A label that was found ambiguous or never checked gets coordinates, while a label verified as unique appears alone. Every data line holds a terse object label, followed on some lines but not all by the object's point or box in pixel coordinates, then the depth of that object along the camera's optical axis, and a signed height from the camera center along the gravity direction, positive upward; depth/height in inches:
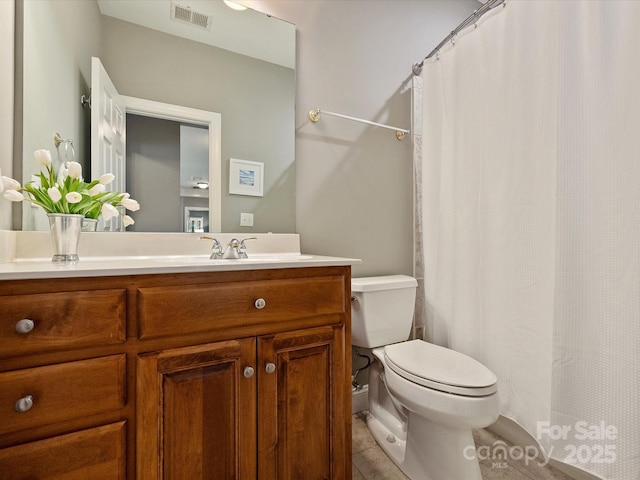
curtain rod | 56.7 +43.7
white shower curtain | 38.5 +3.4
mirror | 42.5 +27.3
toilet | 41.6 -21.9
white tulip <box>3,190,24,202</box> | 33.8 +4.9
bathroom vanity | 26.1 -13.8
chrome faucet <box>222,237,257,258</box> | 47.8 -1.8
